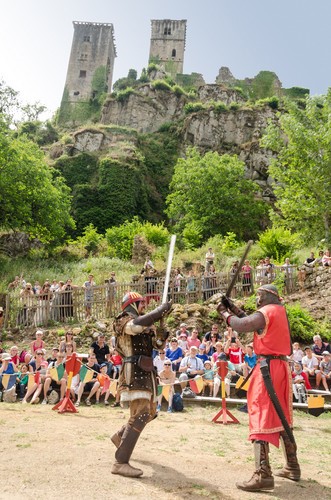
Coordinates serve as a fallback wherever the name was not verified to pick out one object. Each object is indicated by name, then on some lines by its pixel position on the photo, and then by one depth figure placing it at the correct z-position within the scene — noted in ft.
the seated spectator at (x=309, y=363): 34.73
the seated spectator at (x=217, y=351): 34.14
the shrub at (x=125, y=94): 179.01
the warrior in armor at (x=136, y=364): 15.84
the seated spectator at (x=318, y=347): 37.18
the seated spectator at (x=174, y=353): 35.53
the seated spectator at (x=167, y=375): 31.53
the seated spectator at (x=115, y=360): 35.59
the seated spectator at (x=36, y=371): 31.35
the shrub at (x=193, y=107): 167.32
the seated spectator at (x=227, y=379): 31.99
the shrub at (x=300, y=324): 43.42
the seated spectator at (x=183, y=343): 37.64
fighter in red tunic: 14.97
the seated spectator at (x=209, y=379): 32.79
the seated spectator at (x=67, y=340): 36.11
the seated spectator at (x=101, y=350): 35.70
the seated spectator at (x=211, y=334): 39.33
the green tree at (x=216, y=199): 114.93
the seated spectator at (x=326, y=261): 53.53
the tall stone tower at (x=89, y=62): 206.08
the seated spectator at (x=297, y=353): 36.83
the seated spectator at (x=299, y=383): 31.63
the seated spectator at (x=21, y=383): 32.63
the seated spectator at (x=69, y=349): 31.18
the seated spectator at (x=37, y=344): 37.09
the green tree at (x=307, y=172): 73.05
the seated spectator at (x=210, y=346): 36.99
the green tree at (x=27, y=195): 90.48
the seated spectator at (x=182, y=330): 41.82
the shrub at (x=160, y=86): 181.16
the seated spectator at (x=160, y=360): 33.90
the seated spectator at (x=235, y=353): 34.45
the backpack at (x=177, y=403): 30.04
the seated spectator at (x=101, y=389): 31.73
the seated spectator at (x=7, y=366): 32.48
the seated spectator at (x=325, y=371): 34.22
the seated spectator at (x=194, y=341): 38.55
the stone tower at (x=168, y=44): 231.50
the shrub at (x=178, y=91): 180.46
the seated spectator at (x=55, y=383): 31.07
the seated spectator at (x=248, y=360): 33.73
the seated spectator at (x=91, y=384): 31.48
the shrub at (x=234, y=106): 163.12
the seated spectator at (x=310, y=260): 56.76
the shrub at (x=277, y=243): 77.66
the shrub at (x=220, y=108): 162.09
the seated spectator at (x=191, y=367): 33.11
